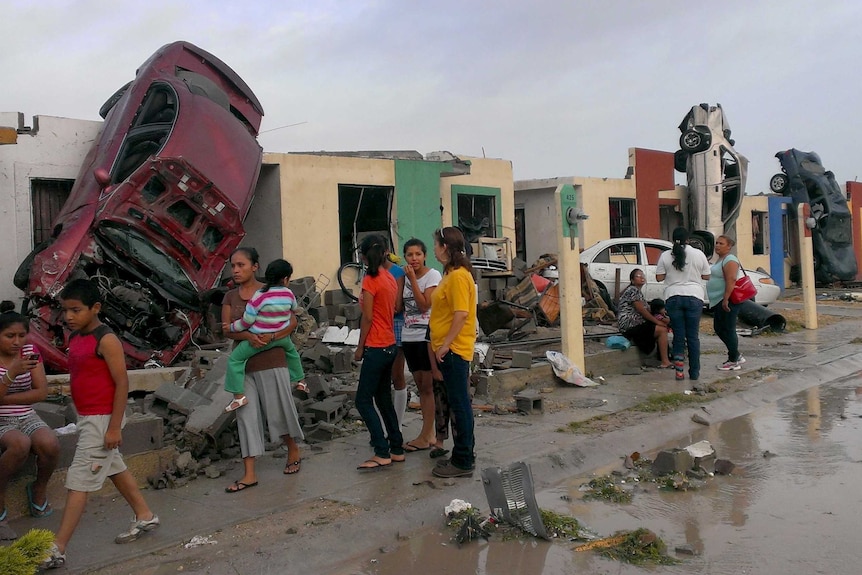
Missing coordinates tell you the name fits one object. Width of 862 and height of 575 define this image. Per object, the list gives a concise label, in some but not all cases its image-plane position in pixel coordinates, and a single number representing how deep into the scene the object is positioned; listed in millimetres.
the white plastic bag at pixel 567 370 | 9047
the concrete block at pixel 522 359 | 8719
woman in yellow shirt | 5461
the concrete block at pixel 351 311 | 13070
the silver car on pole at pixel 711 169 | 22141
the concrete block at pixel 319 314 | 12969
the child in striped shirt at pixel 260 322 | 5320
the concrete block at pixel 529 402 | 7703
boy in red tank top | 4121
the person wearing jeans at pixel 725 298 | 9609
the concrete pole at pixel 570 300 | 9117
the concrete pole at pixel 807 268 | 14797
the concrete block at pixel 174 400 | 6352
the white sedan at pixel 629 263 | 16266
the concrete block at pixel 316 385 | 7348
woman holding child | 5375
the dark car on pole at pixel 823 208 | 27516
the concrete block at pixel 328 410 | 6922
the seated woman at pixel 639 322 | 10102
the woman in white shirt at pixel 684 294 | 9141
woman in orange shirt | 5730
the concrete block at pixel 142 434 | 5363
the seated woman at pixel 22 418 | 4465
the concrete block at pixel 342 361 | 9234
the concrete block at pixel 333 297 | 14008
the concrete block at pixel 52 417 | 5457
